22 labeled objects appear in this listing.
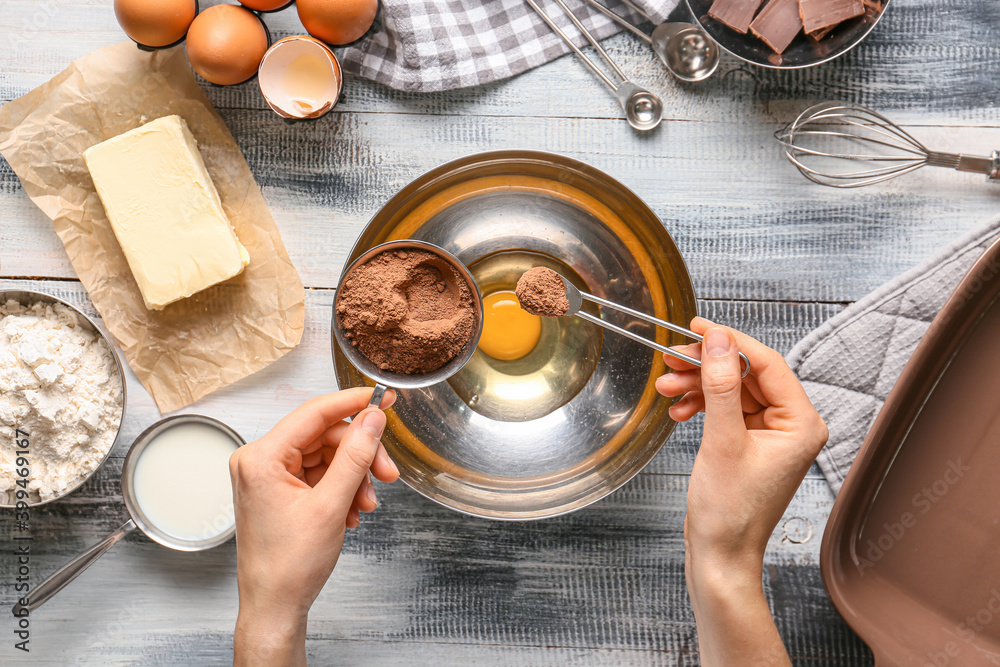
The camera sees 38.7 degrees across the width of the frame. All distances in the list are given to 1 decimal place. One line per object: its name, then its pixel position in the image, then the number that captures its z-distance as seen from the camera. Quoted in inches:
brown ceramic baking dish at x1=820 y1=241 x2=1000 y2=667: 33.6
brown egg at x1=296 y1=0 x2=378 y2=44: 34.1
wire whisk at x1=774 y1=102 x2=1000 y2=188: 35.4
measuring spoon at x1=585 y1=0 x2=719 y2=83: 35.3
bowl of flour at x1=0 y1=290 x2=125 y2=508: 34.4
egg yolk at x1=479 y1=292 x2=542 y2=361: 35.8
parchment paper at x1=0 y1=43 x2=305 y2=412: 35.3
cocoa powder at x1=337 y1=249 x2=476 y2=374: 32.4
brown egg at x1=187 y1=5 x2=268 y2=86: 34.2
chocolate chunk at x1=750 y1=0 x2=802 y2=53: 34.3
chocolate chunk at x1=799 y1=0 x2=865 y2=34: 34.2
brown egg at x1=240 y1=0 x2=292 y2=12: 34.5
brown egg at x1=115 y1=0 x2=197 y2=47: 34.0
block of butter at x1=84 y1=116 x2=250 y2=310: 34.8
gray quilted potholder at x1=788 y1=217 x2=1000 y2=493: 35.5
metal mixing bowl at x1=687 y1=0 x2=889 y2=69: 34.5
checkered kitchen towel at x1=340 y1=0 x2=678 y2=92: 35.4
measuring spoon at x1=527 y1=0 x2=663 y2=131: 35.3
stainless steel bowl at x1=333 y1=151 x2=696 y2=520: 34.3
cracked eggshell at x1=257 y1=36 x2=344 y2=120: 34.7
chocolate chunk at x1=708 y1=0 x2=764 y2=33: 34.4
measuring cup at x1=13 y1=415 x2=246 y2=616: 34.7
